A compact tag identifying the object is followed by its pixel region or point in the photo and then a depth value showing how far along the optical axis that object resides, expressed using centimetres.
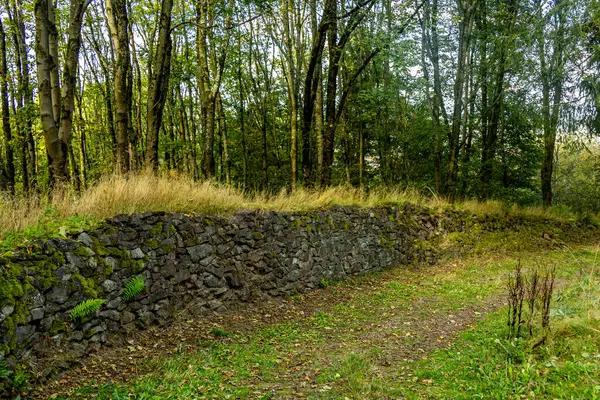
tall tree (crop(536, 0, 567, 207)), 858
